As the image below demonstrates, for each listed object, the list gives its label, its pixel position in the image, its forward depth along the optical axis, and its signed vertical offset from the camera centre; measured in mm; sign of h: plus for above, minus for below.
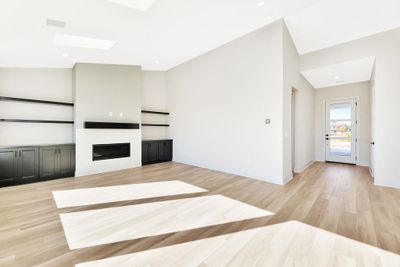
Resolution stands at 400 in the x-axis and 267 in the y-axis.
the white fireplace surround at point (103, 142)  4754 -442
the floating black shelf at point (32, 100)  4070 +766
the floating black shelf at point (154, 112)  6294 +713
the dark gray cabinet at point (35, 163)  3828 -703
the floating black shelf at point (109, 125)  4758 +194
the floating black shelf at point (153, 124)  6324 +274
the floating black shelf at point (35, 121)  4125 +276
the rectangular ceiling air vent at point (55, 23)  2896 +1770
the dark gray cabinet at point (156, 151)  6156 -668
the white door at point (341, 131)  6316 +18
